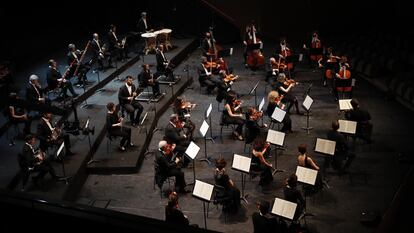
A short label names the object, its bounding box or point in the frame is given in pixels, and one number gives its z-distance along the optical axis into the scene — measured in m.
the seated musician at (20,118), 12.66
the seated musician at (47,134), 11.54
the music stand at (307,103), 12.46
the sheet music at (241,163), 9.80
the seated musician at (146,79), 15.26
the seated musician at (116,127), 12.45
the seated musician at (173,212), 8.62
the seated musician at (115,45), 19.06
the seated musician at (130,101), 13.98
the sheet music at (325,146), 10.17
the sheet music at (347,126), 10.96
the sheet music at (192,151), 10.29
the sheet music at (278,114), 11.90
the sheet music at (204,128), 11.20
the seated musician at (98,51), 17.47
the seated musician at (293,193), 9.04
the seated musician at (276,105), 13.59
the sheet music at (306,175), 9.35
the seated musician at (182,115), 12.80
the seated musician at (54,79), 14.72
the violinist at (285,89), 14.52
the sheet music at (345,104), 12.57
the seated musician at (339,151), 10.90
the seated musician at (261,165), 10.91
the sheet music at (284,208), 8.30
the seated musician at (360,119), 12.15
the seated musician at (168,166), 10.70
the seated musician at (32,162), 10.36
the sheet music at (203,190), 8.96
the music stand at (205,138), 11.23
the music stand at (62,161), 10.31
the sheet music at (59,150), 10.25
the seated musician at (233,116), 13.41
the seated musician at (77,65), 15.32
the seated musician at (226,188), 9.92
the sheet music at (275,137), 10.68
